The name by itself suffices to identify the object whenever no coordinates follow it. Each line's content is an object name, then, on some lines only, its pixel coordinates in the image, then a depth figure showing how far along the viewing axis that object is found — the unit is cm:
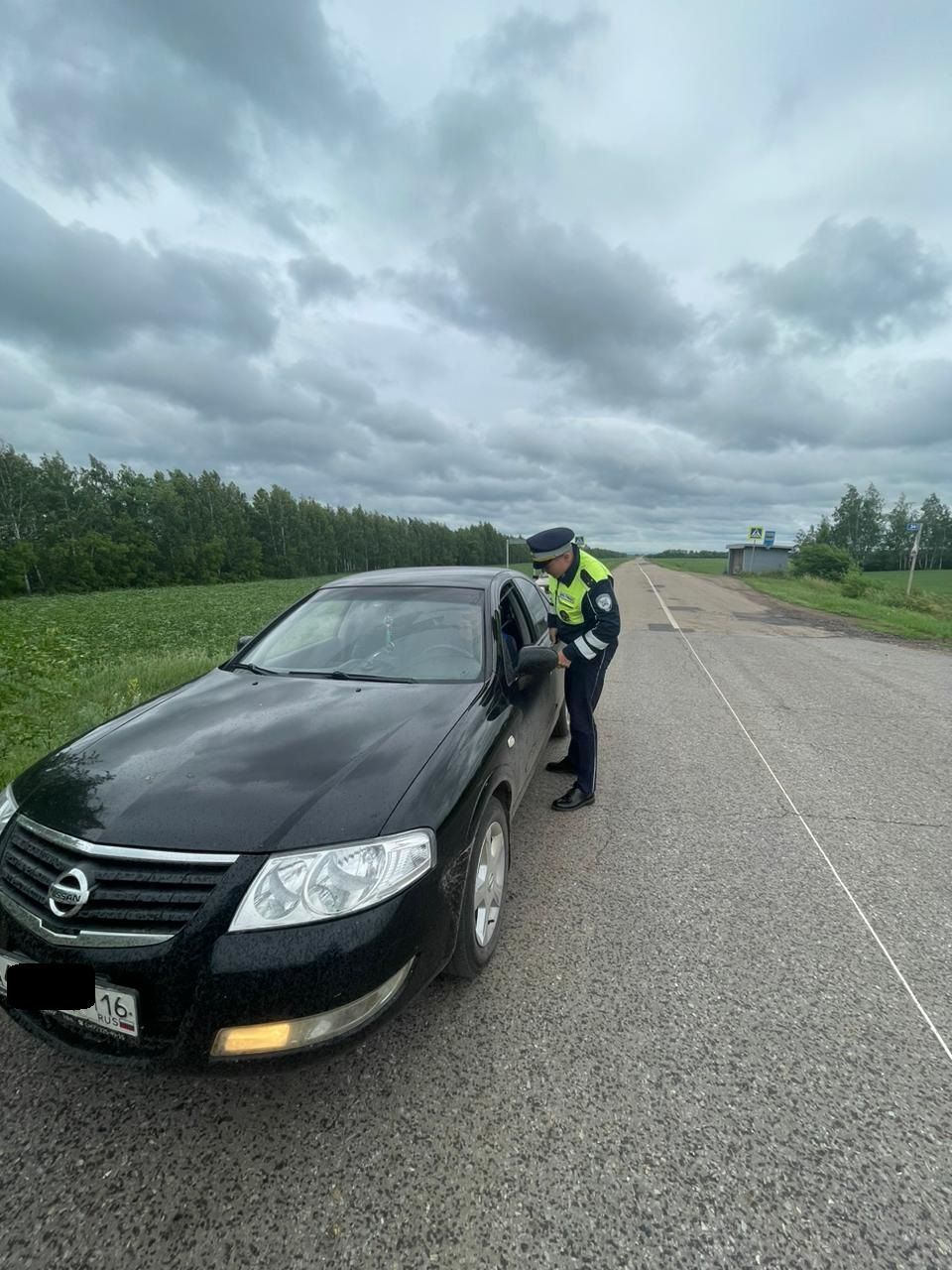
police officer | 349
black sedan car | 144
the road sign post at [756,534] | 4191
